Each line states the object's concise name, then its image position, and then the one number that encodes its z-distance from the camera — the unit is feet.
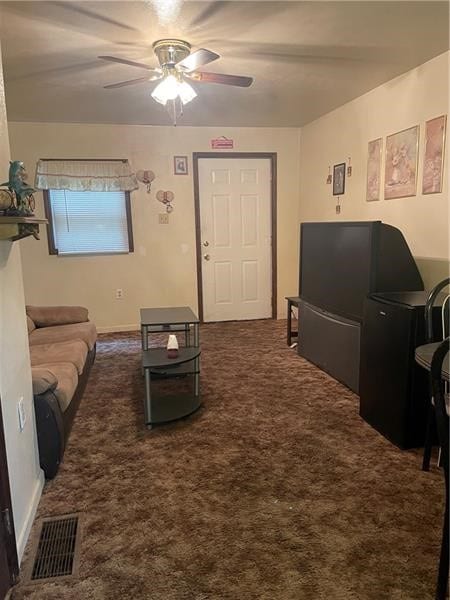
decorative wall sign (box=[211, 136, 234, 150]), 17.25
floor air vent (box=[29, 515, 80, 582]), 5.52
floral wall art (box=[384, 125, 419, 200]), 11.08
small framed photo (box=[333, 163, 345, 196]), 14.74
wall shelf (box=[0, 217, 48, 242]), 5.23
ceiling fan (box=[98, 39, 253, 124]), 8.79
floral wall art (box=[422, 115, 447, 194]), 10.07
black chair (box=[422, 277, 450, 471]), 7.20
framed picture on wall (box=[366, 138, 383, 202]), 12.61
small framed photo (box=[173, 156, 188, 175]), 17.10
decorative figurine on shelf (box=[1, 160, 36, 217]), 5.51
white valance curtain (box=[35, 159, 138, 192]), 15.87
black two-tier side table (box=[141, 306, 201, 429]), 9.24
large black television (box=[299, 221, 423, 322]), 9.95
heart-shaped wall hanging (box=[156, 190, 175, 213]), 17.19
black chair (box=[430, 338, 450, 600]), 4.24
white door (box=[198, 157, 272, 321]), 17.67
